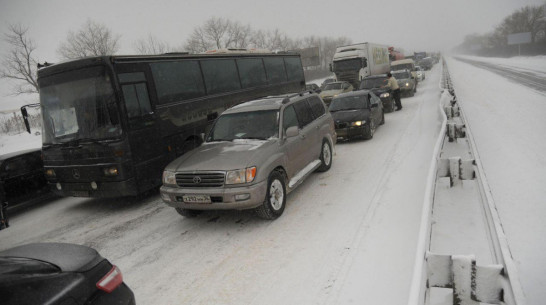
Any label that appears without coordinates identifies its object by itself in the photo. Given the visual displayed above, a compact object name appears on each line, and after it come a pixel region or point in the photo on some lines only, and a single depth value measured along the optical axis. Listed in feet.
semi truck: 78.79
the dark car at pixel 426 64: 167.53
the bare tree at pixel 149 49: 182.25
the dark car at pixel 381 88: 53.42
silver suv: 17.72
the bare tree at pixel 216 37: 205.67
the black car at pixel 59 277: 7.80
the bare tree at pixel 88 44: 139.33
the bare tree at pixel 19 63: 122.62
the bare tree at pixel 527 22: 272.92
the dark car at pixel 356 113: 36.65
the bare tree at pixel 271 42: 241.53
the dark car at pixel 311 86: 82.65
